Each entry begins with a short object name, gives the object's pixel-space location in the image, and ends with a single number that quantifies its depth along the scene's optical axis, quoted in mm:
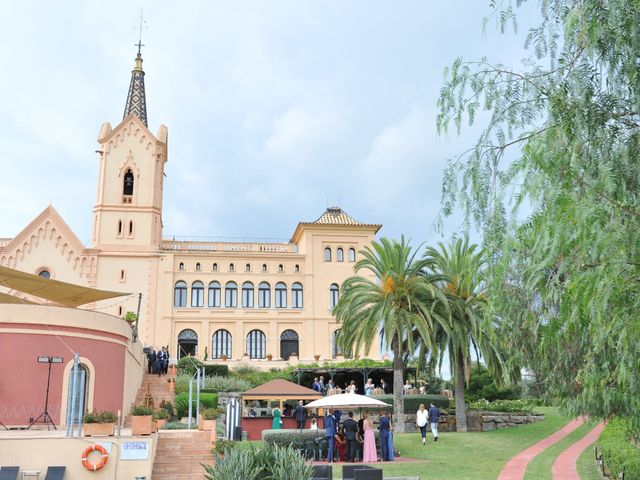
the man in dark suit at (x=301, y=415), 23277
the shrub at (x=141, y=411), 16922
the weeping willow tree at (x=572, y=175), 6309
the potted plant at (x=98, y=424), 16344
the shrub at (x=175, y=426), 22391
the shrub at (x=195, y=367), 38531
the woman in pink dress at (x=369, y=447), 19945
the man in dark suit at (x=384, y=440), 19938
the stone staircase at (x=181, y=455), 17709
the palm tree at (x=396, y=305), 26875
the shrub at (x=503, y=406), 30891
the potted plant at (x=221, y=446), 18266
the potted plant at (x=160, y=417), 21188
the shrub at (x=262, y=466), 9805
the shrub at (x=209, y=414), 20375
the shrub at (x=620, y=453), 13391
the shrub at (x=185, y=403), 27562
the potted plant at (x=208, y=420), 20028
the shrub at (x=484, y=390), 40312
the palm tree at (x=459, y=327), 27203
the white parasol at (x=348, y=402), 21019
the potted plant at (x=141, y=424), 16703
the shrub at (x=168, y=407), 27309
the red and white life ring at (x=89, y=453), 15683
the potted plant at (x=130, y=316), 36362
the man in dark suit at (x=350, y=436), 20188
